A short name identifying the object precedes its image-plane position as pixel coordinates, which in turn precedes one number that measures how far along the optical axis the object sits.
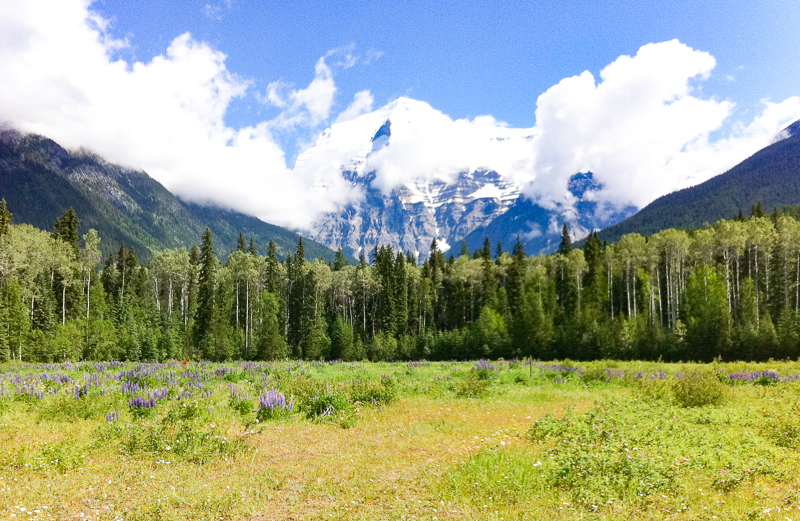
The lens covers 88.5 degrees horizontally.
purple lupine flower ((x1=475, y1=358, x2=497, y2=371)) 27.45
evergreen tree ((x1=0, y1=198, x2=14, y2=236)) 52.70
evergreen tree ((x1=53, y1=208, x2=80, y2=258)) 62.62
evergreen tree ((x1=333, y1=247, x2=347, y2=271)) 105.88
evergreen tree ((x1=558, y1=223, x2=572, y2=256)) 85.61
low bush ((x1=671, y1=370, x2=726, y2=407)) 16.42
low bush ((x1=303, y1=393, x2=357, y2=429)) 13.59
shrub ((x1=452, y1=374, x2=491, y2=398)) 19.69
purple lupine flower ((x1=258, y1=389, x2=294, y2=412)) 13.76
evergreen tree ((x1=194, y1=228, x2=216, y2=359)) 59.97
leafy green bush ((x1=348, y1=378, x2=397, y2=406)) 16.70
